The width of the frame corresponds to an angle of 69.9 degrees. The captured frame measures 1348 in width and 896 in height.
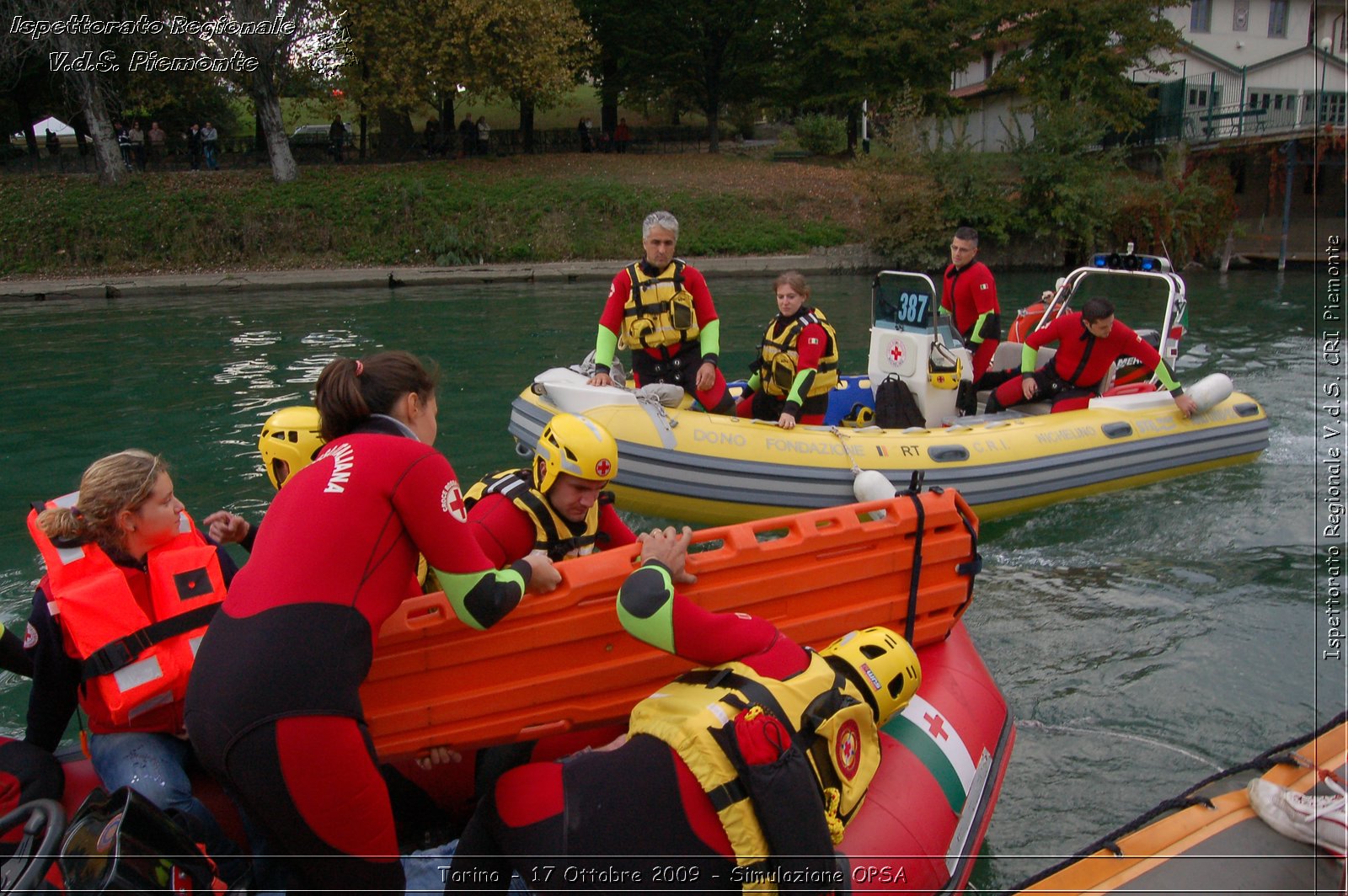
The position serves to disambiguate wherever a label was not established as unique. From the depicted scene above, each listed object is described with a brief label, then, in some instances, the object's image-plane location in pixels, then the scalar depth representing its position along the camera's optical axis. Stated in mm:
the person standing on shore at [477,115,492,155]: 26641
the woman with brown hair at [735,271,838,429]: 6129
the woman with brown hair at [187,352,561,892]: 2074
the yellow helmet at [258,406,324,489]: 3566
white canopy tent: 28478
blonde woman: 2510
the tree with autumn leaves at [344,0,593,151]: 21812
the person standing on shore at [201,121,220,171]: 24812
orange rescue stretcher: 2875
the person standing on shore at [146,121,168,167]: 25062
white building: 23164
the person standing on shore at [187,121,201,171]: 24828
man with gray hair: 6047
